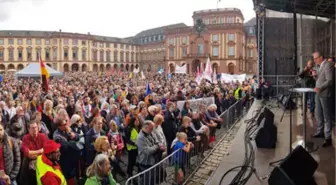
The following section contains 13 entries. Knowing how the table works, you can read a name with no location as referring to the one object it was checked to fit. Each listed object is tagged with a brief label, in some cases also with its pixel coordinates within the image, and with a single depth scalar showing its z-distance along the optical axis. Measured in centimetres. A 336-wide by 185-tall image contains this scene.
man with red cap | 382
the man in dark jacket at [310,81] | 593
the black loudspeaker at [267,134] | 632
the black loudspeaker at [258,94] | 1563
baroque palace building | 6750
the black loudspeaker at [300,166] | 379
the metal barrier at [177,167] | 490
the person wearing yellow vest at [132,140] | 678
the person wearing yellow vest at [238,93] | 1637
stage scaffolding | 1225
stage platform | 454
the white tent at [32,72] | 2622
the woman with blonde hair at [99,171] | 383
